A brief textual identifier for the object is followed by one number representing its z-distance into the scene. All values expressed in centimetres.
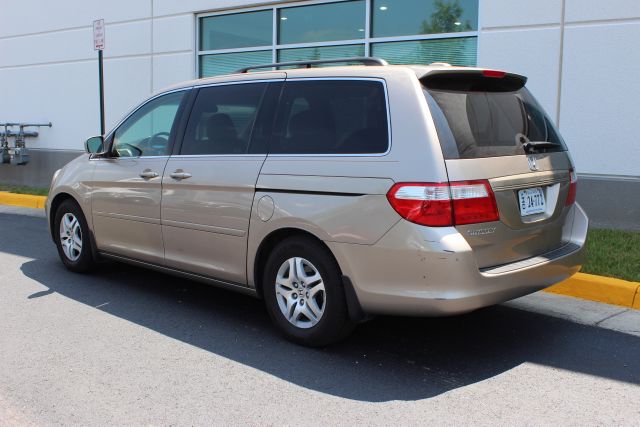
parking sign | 1007
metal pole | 1079
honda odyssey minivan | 356
